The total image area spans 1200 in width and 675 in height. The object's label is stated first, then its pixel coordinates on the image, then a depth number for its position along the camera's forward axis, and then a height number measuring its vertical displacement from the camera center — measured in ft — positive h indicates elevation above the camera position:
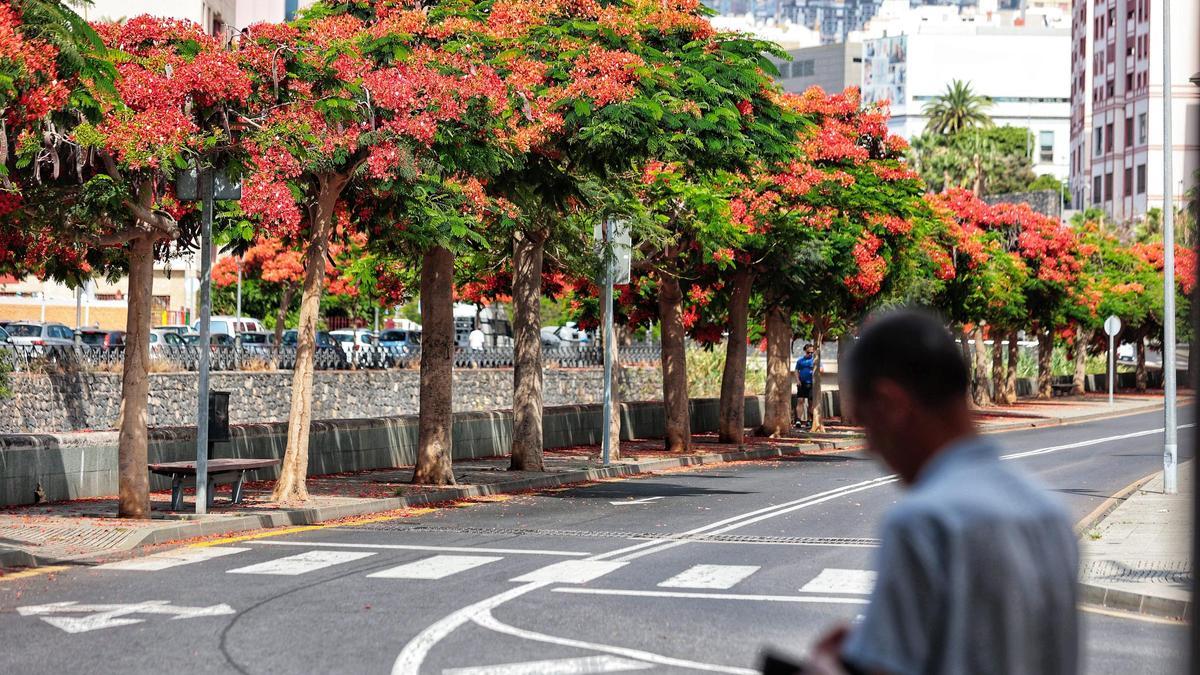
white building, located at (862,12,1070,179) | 581.94 +116.85
